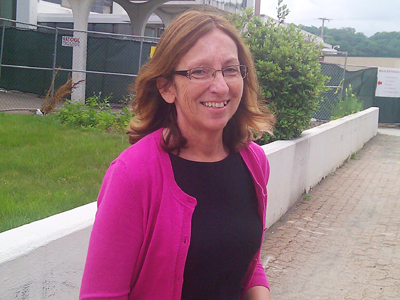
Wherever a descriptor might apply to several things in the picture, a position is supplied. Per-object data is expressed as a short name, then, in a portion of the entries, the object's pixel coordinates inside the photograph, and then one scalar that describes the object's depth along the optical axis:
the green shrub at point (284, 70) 6.14
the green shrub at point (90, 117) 8.88
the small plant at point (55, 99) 10.29
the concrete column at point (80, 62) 14.80
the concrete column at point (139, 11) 21.95
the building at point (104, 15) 16.86
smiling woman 1.57
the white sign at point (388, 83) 17.94
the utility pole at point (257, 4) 30.93
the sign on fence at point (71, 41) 13.53
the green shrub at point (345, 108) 12.63
